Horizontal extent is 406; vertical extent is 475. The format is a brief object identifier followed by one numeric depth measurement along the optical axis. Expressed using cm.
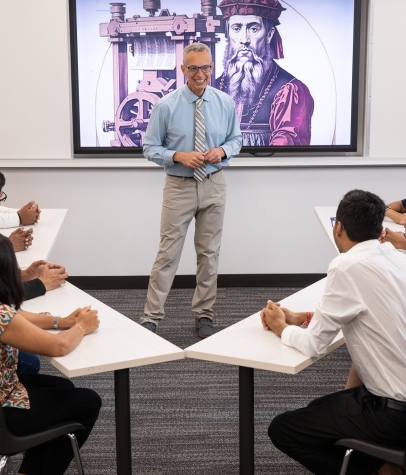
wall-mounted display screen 519
